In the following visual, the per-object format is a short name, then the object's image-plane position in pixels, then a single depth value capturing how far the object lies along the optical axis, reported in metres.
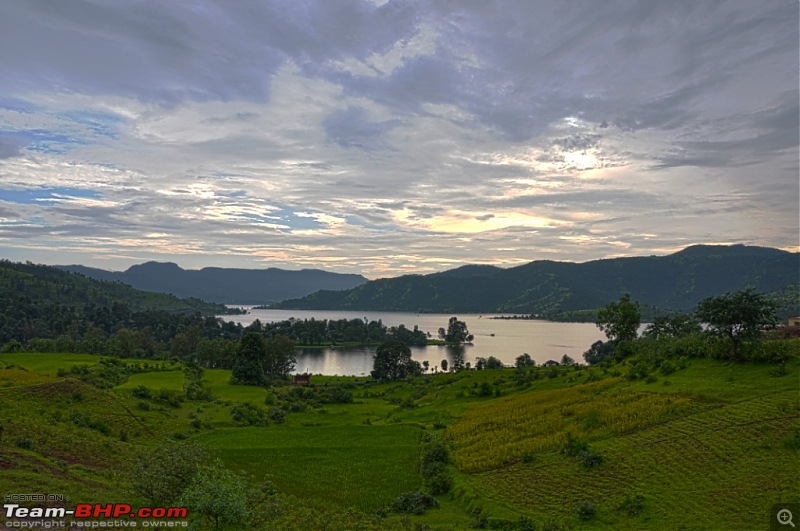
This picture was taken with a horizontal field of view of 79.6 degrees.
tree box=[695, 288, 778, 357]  42.94
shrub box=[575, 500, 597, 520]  26.73
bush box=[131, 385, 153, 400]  59.38
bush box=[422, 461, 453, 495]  35.59
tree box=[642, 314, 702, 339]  80.06
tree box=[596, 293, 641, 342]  80.56
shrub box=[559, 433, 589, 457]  34.62
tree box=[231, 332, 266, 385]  90.38
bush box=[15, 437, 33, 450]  30.11
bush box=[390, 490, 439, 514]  31.69
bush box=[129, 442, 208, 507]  22.61
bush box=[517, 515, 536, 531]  25.97
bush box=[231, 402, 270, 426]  59.00
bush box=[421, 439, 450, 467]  40.88
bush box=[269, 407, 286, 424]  63.27
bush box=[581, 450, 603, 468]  32.30
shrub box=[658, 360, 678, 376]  48.16
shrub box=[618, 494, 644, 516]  26.30
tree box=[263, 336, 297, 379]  126.75
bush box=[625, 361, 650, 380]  50.59
